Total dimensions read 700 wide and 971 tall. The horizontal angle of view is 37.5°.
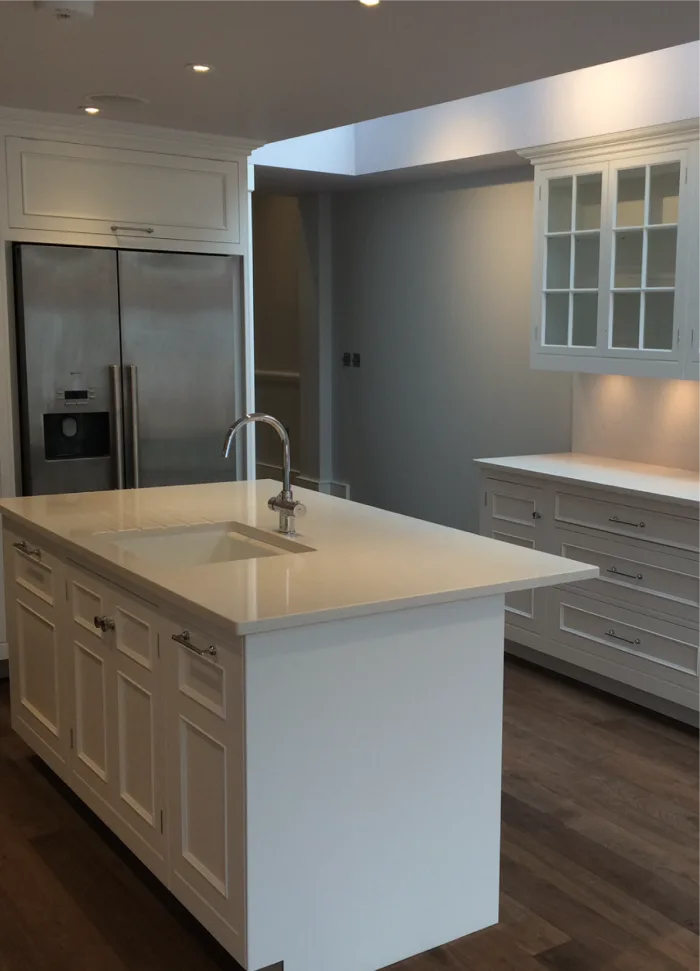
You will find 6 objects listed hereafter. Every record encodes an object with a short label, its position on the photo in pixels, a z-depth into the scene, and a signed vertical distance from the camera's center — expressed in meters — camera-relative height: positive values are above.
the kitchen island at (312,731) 2.10 -0.83
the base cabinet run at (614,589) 3.70 -0.87
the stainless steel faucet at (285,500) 2.87 -0.41
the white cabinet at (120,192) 4.10 +0.68
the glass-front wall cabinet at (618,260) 3.91 +0.39
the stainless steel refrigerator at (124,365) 4.18 -0.05
